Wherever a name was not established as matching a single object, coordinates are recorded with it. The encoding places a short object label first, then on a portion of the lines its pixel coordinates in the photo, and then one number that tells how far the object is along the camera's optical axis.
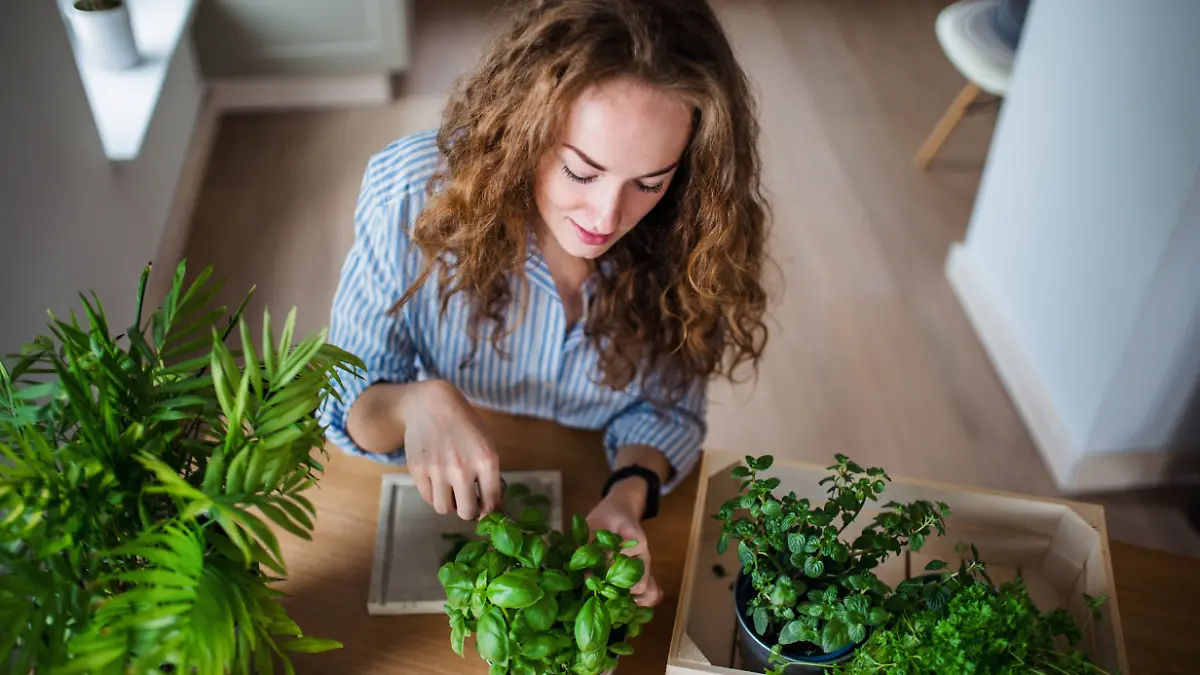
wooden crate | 1.12
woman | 1.08
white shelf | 2.53
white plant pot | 2.55
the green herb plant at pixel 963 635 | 0.89
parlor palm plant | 0.73
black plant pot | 0.98
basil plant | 0.90
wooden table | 1.11
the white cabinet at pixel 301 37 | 3.25
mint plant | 0.93
